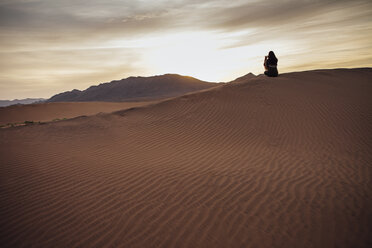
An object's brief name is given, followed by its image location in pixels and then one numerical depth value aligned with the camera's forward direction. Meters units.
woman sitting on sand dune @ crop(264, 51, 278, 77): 14.84
